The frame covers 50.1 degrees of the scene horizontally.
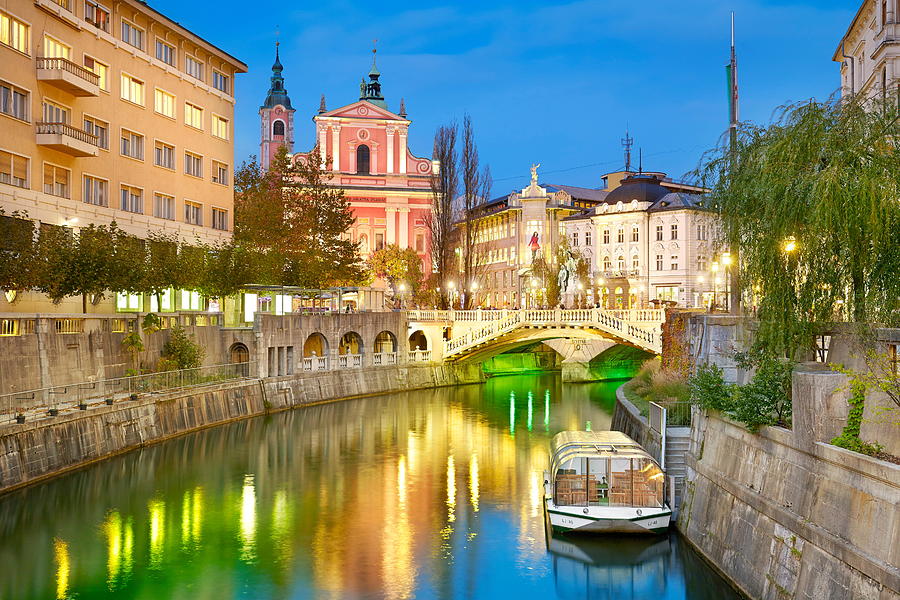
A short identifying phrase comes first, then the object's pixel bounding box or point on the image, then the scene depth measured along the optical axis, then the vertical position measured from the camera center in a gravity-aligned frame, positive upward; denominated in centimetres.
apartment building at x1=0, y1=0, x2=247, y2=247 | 4634 +1013
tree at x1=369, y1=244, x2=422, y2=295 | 9556 +361
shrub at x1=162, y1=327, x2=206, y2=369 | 4781 -248
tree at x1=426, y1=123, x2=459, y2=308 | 7556 +785
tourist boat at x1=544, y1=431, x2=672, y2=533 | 2669 -542
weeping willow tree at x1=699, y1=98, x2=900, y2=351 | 1972 +182
